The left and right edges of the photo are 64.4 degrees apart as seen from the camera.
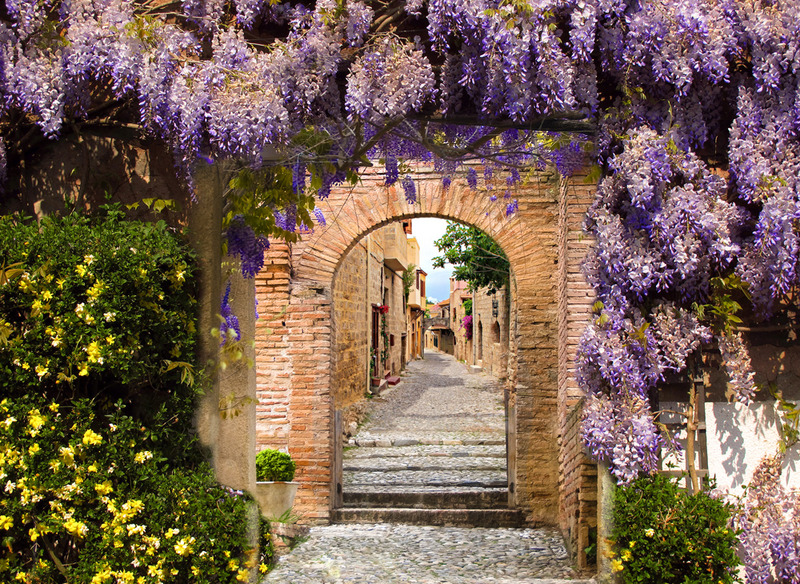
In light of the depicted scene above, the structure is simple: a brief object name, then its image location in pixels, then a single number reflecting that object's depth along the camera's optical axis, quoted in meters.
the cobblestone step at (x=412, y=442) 9.76
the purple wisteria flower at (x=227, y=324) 3.28
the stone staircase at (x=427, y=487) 7.15
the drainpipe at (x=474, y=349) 28.30
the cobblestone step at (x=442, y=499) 7.28
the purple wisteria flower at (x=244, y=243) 3.49
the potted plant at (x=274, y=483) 6.02
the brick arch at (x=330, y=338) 6.88
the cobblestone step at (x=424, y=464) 8.52
